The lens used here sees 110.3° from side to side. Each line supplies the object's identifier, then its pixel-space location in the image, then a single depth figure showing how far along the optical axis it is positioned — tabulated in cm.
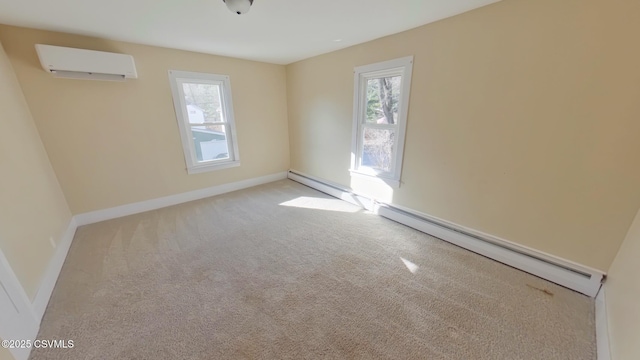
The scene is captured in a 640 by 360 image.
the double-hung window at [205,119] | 329
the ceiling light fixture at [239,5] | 168
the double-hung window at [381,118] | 262
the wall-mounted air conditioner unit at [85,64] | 226
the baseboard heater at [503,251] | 175
